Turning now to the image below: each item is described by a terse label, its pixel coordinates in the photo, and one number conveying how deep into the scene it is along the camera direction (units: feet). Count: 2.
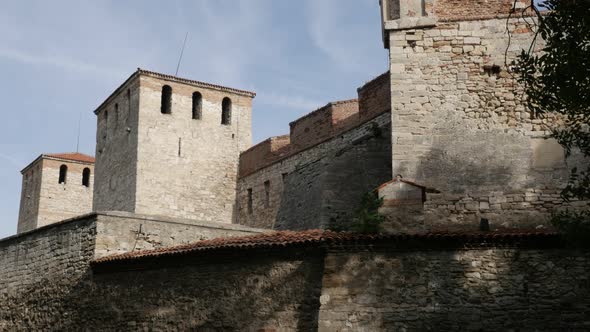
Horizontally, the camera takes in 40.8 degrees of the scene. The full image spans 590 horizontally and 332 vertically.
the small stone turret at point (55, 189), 127.24
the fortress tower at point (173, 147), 88.58
